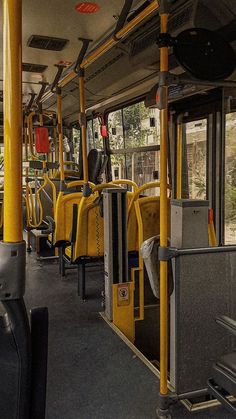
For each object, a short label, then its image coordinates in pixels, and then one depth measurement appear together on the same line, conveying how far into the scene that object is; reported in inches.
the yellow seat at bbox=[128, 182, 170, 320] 137.9
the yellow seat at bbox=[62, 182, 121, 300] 156.4
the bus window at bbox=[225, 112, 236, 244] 131.9
